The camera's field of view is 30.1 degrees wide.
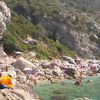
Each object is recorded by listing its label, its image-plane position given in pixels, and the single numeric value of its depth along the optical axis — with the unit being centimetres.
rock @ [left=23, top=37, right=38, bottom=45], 4507
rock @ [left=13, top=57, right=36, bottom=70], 2793
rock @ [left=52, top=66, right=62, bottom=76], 2774
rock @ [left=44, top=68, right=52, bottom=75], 2731
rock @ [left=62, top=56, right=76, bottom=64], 3996
